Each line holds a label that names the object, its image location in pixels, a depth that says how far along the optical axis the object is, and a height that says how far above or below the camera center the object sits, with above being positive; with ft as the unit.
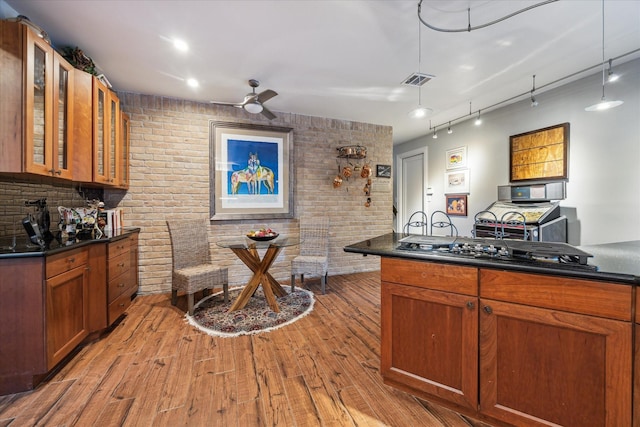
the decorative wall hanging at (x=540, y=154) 10.54 +2.67
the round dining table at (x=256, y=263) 9.14 -1.93
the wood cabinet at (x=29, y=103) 5.41 +2.45
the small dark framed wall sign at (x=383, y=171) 15.08 +2.51
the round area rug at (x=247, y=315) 8.05 -3.65
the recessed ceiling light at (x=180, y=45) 7.47 +5.03
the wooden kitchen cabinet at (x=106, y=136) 7.93 +2.58
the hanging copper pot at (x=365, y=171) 13.98 +2.30
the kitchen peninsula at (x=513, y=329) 3.50 -1.89
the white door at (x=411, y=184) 18.65 +2.28
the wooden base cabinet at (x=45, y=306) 5.23 -2.19
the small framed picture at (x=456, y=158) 15.06 +3.41
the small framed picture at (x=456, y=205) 15.14 +0.52
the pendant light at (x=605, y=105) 6.72 +2.96
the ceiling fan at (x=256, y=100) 9.14 +4.13
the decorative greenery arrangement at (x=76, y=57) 7.41 +4.55
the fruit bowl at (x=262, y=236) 9.50 -0.90
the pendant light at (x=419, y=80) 7.36 +5.15
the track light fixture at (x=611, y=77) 7.46 +4.04
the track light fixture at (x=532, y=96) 10.40 +4.90
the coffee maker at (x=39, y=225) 6.04 -0.36
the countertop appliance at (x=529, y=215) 9.95 -0.05
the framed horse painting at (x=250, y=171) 11.87 +1.99
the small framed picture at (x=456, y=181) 15.01 +1.96
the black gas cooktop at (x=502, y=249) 4.00 -0.67
